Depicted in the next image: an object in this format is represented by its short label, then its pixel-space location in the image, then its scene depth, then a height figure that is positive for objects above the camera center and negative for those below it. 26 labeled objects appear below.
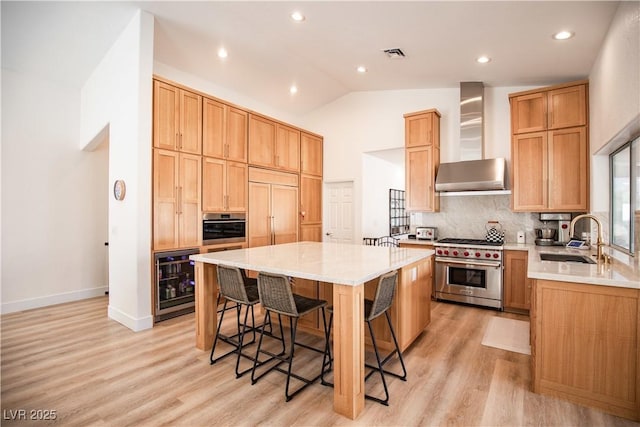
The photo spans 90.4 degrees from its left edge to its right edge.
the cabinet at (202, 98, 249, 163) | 4.36 +1.19
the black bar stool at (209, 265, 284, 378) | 2.55 -0.66
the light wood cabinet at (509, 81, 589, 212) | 3.87 +0.83
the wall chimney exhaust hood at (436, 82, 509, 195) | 4.53 +0.86
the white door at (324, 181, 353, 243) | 6.39 +0.02
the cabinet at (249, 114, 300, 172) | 5.11 +1.18
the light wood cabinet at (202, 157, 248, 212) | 4.38 +0.40
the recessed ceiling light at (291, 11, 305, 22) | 3.31 +2.08
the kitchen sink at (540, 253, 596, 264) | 2.93 -0.43
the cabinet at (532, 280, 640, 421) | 1.99 -0.87
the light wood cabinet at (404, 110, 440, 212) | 4.93 +0.86
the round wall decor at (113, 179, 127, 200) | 3.76 +0.28
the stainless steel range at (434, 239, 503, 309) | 4.20 -0.80
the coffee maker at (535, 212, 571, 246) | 4.23 -0.22
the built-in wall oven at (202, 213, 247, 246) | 4.38 -0.22
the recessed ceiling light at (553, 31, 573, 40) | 2.95 +1.69
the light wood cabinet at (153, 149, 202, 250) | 3.80 +0.16
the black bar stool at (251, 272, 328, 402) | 2.24 -0.66
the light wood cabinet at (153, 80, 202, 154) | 3.79 +1.18
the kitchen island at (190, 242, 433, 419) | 2.04 -0.49
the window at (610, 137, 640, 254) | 2.73 +0.20
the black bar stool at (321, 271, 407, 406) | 2.17 -0.67
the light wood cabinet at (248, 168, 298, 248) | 5.11 +0.09
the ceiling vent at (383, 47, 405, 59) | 3.80 +1.97
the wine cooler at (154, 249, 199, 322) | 3.82 -0.91
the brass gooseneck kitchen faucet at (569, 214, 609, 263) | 2.62 -0.27
